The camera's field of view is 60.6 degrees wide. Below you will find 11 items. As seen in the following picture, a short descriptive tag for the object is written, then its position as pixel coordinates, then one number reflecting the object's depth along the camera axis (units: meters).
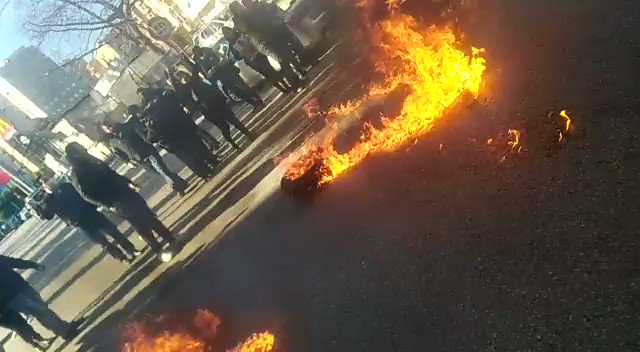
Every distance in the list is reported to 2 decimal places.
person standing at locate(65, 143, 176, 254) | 9.74
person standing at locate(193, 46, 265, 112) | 12.91
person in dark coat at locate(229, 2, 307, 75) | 12.10
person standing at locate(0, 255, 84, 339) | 8.81
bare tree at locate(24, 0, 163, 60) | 25.83
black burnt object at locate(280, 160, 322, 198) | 8.75
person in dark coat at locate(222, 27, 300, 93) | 12.77
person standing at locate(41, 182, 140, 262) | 10.38
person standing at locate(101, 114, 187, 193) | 11.84
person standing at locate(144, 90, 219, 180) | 11.30
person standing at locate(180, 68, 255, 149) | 11.74
